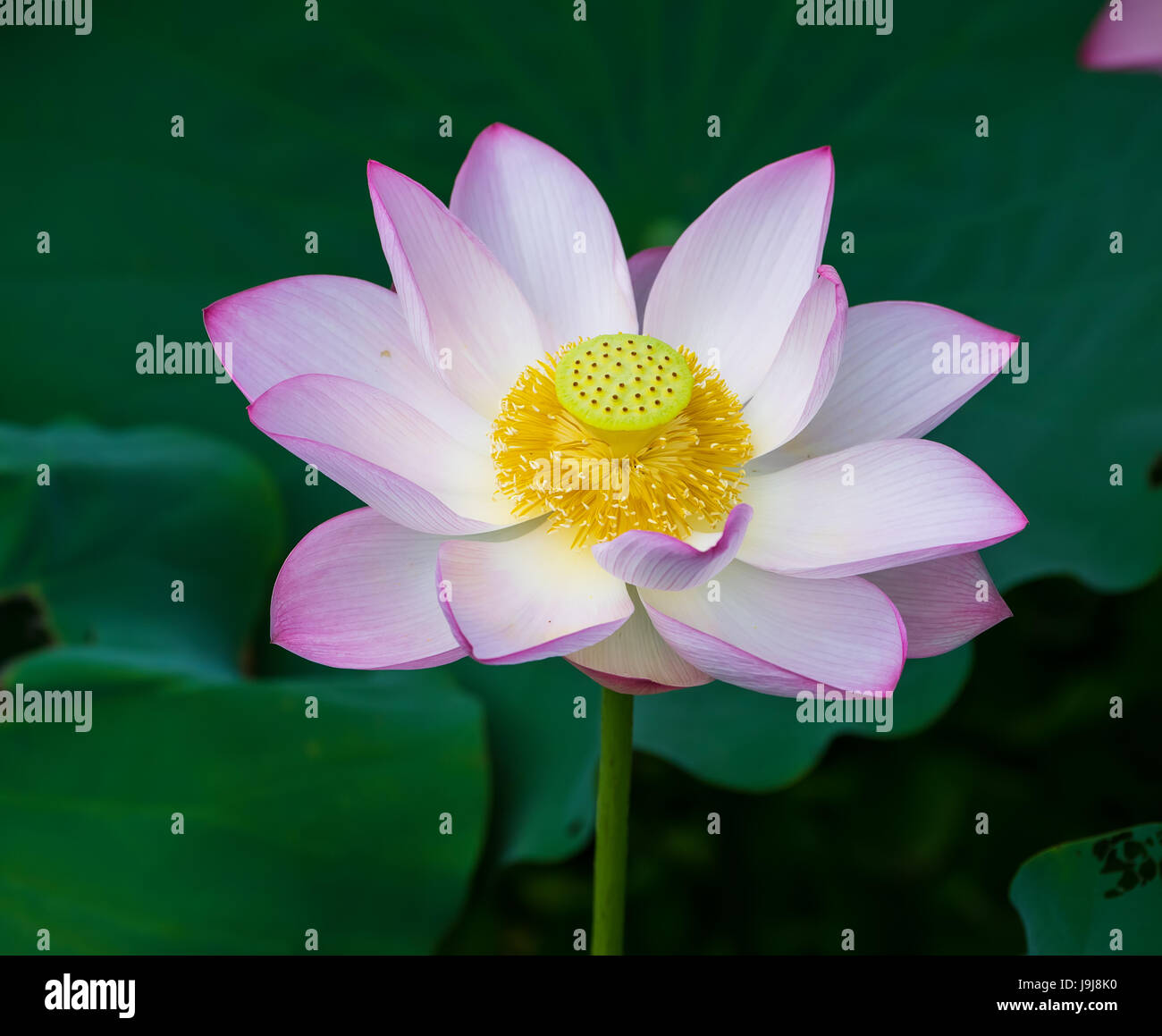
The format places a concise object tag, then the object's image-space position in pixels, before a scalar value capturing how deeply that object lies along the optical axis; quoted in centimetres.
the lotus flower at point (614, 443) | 89
